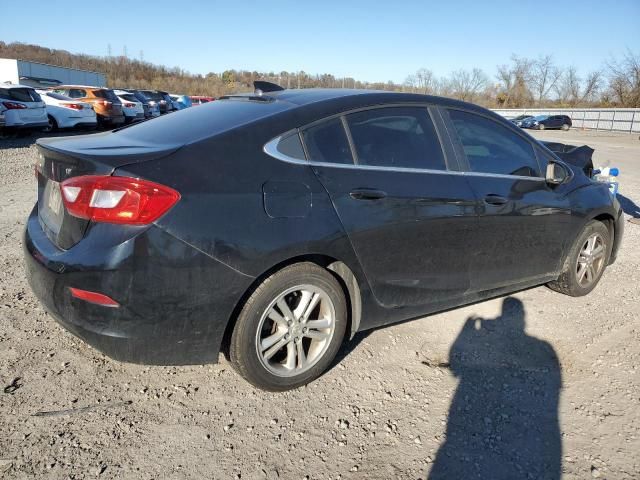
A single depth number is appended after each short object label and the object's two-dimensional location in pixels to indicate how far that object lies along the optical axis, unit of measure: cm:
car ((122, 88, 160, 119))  2348
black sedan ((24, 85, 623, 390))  231
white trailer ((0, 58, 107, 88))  3027
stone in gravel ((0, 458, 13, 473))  214
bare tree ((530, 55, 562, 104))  7431
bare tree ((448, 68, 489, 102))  7744
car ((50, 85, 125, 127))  1909
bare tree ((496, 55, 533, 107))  6969
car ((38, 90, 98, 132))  1697
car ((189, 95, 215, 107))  3422
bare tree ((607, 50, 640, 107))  5103
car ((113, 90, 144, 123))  2152
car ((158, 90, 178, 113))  2795
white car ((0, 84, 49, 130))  1406
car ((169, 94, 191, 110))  3063
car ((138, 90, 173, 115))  2664
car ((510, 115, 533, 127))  4277
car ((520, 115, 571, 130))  4081
